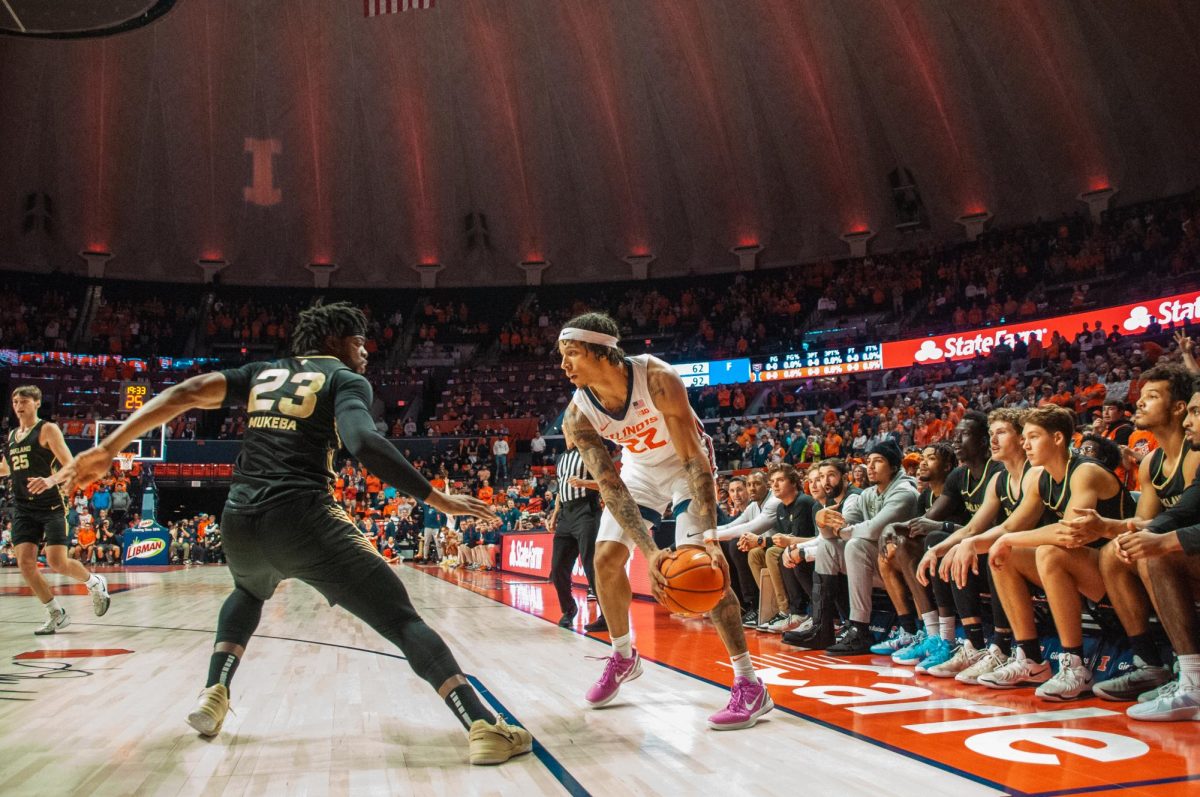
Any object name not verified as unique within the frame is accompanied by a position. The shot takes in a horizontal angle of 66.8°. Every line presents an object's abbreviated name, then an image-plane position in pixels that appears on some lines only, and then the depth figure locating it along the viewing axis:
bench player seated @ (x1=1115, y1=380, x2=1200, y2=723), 3.96
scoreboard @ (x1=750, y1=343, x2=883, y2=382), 25.73
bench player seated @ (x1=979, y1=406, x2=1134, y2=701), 4.52
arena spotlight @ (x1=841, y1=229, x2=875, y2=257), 29.98
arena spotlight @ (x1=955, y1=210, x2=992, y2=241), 28.48
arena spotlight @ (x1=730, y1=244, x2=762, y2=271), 31.45
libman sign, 21.12
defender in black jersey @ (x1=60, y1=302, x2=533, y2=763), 3.51
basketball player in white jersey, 4.23
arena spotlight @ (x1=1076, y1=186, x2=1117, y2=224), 26.67
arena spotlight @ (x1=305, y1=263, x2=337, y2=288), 32.75
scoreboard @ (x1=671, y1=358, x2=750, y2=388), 27.75
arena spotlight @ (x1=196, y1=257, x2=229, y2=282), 32.41
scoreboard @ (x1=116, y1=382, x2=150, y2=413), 25.86
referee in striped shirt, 8.55
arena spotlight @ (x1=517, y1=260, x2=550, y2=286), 32.84
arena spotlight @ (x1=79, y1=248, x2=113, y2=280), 31.50
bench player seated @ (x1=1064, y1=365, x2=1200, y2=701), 4.35
